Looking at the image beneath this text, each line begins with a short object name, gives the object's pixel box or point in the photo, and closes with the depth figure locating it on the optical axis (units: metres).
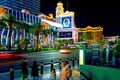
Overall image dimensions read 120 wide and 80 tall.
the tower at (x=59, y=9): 74.41
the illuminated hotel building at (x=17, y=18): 43.21
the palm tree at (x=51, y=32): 42.39
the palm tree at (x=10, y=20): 26.74
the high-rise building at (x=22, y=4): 62.87
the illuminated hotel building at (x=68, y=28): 65.10
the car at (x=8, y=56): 14.67
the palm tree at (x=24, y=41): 27.75
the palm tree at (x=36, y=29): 30.45
